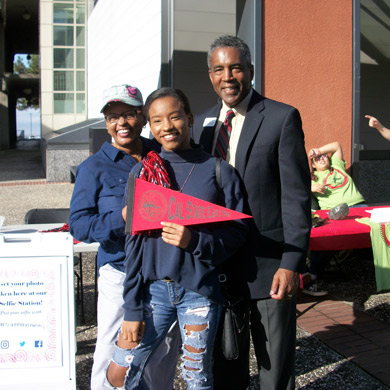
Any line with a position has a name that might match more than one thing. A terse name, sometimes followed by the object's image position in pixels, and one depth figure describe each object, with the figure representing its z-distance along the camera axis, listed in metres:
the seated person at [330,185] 5.29
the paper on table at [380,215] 4.24
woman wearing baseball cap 2.16
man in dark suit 2.05
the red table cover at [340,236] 3.95
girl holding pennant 1.90
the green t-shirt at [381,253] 4.06
